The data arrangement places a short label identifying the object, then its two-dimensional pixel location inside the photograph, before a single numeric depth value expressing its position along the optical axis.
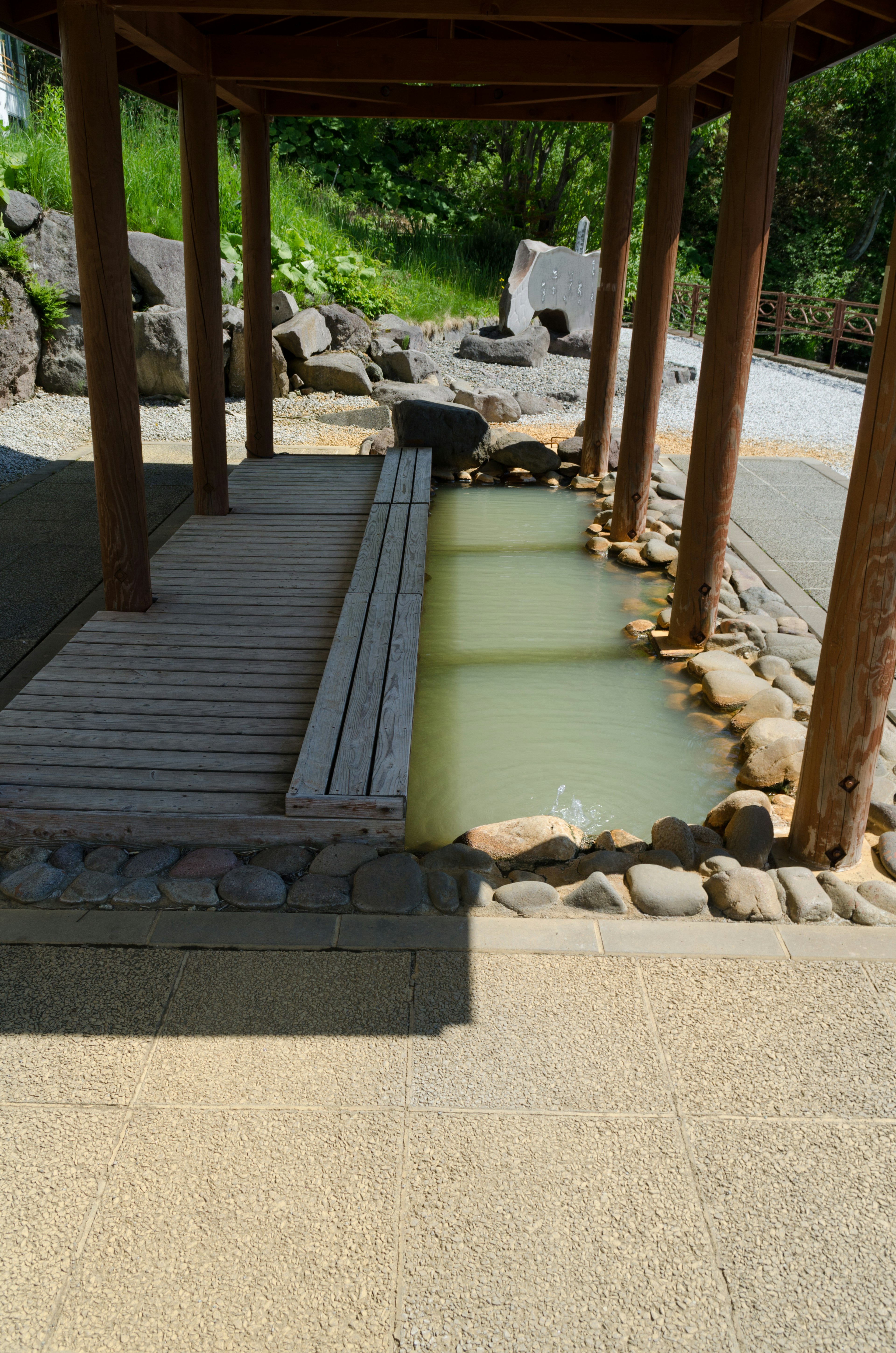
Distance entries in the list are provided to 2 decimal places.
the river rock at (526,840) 3.29
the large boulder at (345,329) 11.29
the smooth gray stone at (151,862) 3.02
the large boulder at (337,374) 10.53
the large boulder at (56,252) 9.93
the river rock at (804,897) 2.97
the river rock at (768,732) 4.13
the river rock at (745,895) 2.97
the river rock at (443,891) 2.94
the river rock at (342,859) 3.05
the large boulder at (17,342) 9.20
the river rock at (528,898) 2.96
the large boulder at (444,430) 8.49
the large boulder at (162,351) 9.63
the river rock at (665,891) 2.97
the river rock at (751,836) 3.22
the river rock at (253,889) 2.92
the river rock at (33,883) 2.91
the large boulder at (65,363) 9.86
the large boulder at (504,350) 13.14
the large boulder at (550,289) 14.56
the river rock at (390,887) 2.92
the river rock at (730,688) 4.61
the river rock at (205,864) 3.01
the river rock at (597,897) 2.97
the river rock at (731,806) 3.47
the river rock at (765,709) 4.39
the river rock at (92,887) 2.91
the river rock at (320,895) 2.92
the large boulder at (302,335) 10.42
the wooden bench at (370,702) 3.16
